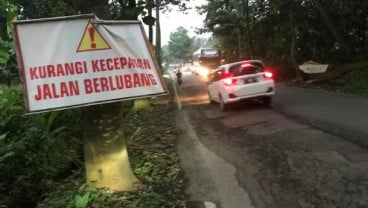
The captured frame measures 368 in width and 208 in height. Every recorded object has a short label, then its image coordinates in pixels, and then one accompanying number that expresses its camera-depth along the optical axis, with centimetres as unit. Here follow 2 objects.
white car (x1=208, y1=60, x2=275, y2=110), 1603
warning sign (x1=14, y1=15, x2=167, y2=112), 594
